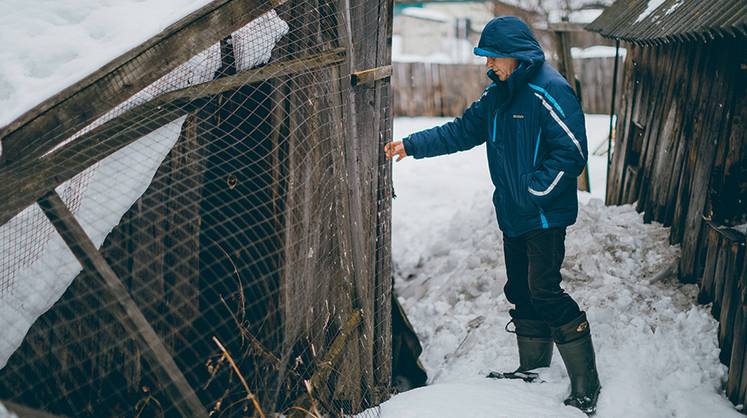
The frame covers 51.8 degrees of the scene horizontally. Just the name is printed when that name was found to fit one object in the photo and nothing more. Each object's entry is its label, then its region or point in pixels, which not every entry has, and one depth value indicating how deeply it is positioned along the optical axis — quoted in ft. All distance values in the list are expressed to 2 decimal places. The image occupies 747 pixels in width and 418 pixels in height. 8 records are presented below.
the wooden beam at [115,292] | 8.25
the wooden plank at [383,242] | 13.17
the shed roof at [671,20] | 12.60
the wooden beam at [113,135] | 8.20
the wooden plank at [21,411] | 7.05
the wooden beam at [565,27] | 26.33
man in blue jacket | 11.84
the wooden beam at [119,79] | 8.23
